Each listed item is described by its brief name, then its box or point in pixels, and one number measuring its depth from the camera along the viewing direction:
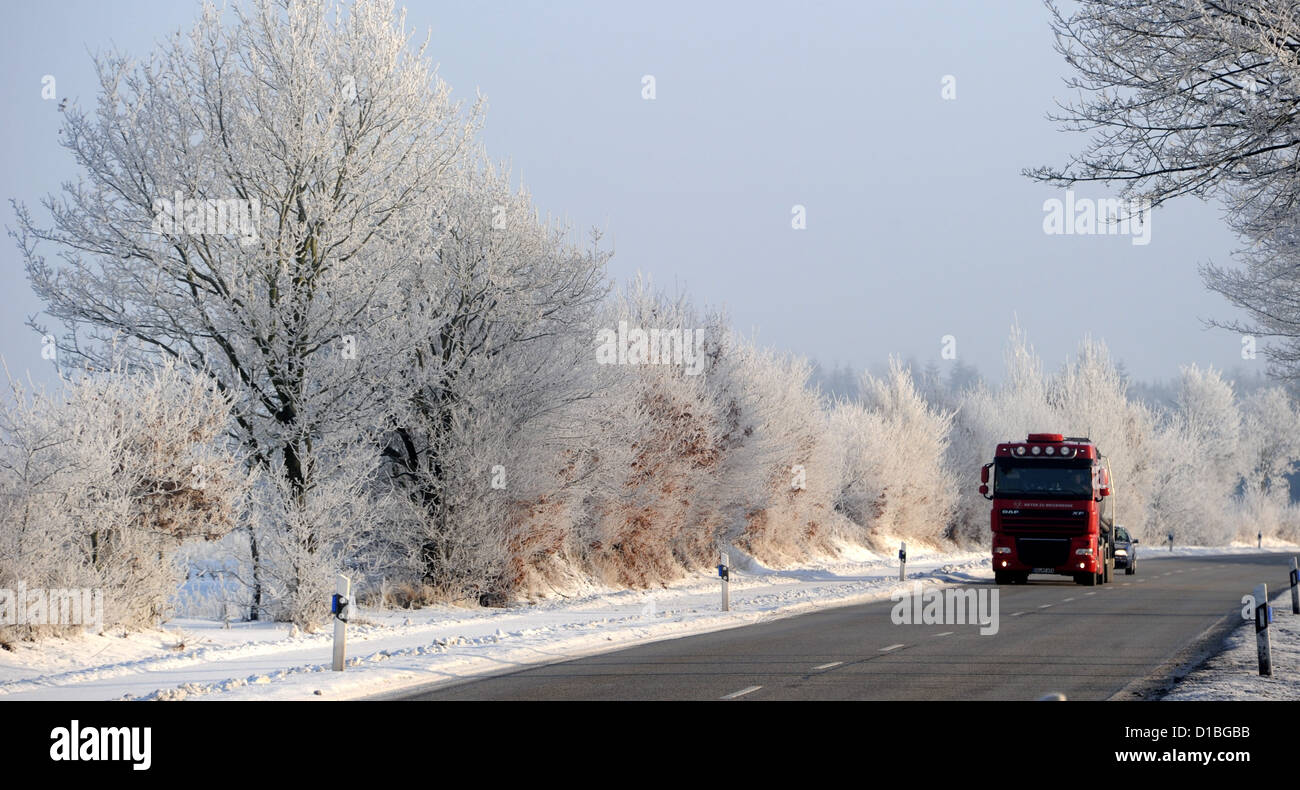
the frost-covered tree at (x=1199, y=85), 11.02
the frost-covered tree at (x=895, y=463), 54.31
